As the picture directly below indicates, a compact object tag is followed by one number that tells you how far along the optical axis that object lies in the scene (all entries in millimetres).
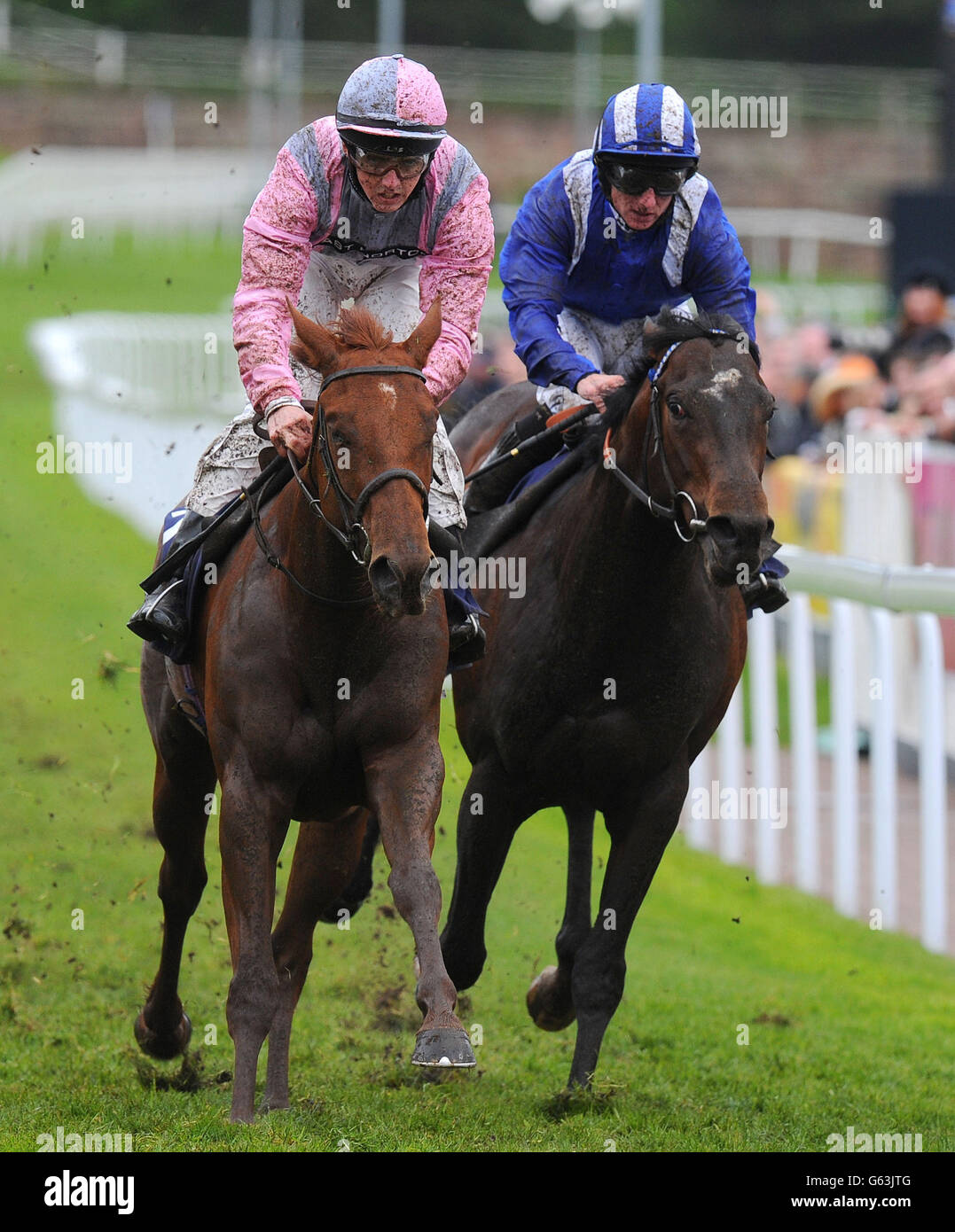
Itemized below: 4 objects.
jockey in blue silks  10781
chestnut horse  8680
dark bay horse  10422
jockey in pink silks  9570
